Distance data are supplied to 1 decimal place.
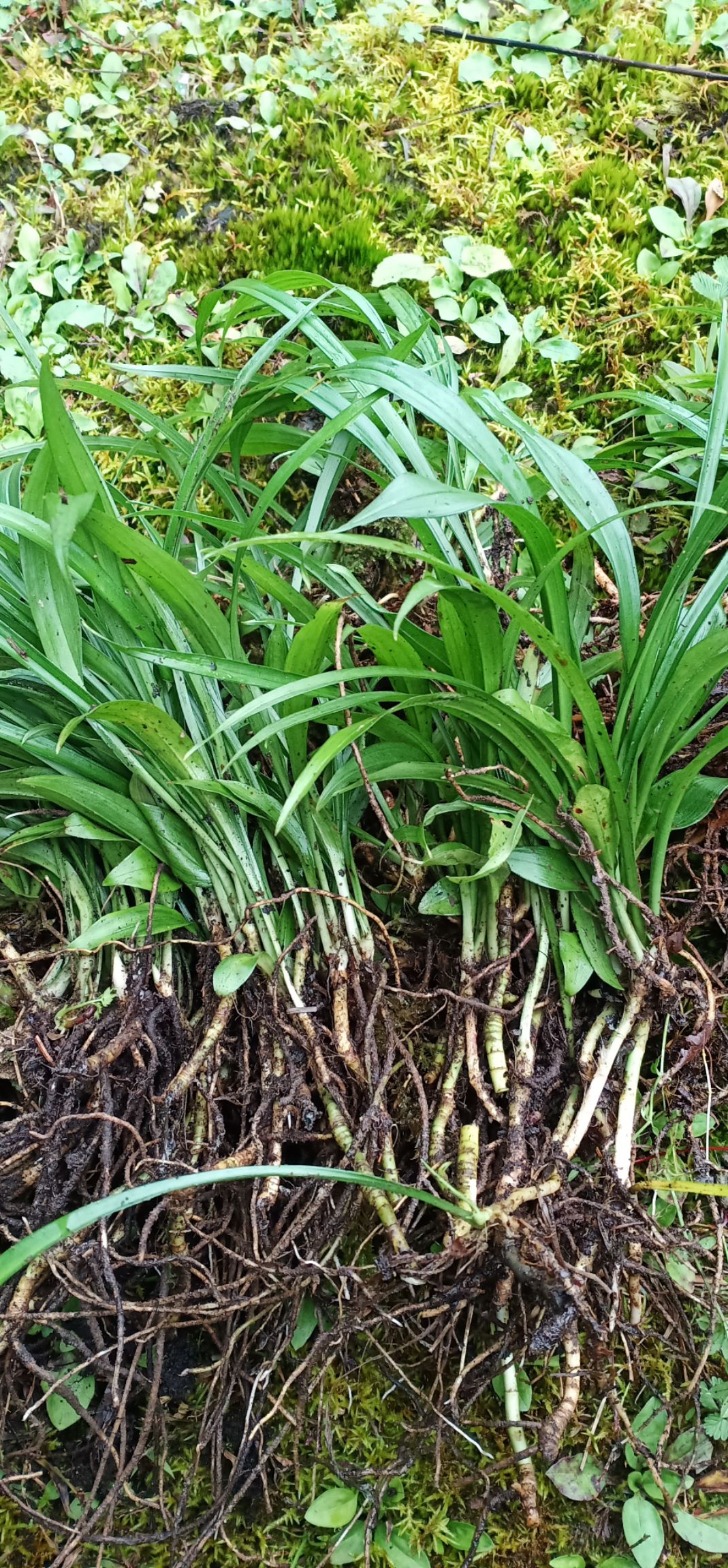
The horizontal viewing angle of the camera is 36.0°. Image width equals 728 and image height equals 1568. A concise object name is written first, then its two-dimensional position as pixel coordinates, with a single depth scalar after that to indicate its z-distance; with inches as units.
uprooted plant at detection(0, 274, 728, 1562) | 15.2
